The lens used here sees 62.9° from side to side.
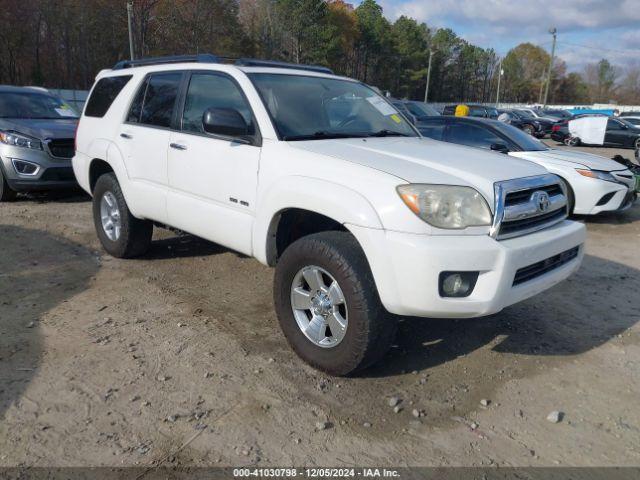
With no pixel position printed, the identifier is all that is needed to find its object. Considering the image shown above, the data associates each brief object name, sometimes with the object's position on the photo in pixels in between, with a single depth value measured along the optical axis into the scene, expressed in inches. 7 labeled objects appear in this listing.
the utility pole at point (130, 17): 961.5
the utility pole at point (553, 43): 1917.4
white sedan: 300.7
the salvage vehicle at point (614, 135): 842.2
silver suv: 298.5
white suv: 111.3
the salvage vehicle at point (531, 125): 1051.3
